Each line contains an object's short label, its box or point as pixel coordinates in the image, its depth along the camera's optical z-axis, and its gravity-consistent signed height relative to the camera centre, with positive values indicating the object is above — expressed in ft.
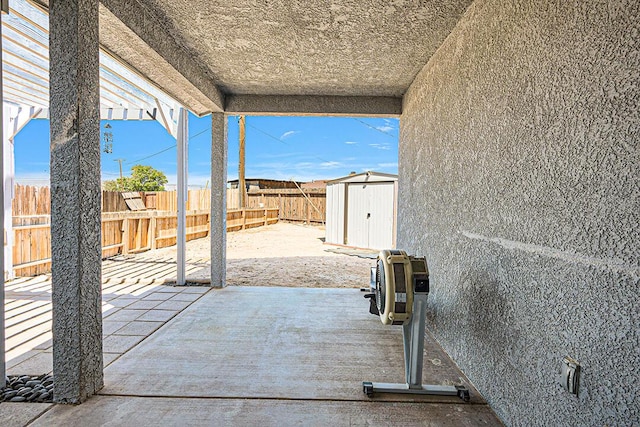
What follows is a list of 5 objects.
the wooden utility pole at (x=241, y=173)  50.52 +4.57
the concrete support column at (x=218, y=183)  15.57 +0.96
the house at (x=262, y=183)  85.03 +5.31
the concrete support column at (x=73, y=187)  6.23 +0.30
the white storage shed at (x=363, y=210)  30.78 -0.58
